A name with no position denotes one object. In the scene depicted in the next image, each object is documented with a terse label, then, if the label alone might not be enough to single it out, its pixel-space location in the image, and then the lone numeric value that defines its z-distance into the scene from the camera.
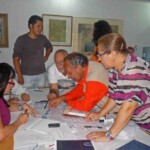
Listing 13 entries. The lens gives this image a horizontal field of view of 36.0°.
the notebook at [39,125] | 1.58
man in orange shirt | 1.92
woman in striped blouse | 1.43
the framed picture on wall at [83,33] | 4.45
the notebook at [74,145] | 1.34
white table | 1.39
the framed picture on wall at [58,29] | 4.26
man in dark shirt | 3.25
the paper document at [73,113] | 1.87
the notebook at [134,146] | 1.36
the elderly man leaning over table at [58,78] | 2.51
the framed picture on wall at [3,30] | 4.04
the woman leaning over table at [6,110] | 1.38
